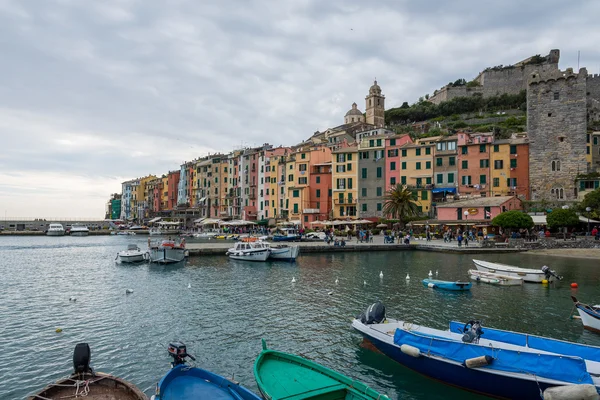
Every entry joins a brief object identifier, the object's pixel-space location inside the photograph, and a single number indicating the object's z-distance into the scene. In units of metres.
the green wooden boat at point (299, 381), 9.90
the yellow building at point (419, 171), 68.06
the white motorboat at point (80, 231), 107.56
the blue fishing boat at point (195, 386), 9.77
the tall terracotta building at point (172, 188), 134.75
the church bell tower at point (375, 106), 133.50
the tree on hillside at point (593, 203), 51.20
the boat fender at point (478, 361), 11.44
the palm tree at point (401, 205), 59.03
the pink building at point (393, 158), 71.19
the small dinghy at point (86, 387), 9.54
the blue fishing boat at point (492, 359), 10.34
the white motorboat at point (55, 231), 106.50
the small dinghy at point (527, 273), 29.55
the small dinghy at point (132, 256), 43.74
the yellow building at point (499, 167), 63.86
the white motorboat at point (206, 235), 81.75
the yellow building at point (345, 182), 74.00
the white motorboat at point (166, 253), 42.62
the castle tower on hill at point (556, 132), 61.16
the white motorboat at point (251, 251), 43.50
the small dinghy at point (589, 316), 17.70
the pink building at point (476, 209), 56.56
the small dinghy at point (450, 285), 27.20
